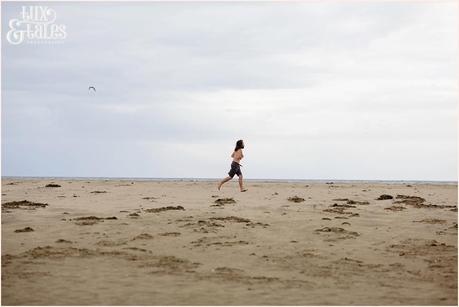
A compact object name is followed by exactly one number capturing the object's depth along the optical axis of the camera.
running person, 22.77
